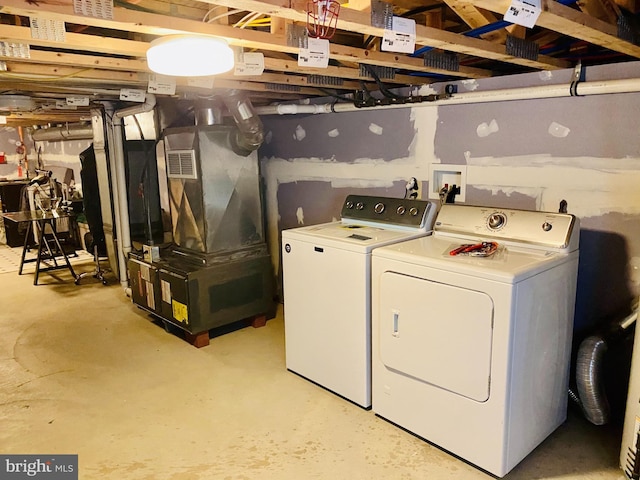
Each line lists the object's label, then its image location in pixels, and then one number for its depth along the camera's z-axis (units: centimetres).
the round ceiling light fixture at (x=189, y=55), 179
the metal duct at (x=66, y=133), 616
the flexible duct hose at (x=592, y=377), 226
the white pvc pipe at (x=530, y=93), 224
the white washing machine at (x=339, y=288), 253
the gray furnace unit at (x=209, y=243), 343
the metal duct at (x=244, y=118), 338
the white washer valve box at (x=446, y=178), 292
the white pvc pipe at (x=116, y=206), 436
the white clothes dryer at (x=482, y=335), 201
